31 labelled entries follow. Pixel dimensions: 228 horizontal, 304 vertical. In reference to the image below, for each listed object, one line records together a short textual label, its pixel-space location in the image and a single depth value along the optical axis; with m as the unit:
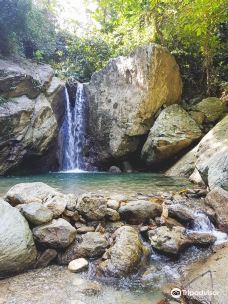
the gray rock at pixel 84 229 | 3.24
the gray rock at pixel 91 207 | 3.47
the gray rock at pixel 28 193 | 3.44
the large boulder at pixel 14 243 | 2.58
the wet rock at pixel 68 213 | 3.39
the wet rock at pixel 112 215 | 3.52
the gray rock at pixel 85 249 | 2.90
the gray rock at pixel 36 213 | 3.03
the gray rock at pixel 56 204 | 3.29
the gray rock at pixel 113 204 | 3.66
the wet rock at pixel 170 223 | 3.46
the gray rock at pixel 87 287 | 2.36
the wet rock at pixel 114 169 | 9.35
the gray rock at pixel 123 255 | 2.63
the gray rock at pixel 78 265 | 2.71
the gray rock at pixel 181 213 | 3.56
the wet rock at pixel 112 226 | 3.39
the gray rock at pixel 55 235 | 2.92
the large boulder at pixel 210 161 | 4.41
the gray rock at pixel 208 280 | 2.16
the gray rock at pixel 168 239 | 2.95
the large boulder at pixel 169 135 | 7.98
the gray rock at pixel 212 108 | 8.51
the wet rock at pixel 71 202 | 3.48
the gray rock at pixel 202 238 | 3.14
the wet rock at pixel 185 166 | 7.23
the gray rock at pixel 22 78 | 8.35
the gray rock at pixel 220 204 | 3.44
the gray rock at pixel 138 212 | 3.53
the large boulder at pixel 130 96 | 8.66
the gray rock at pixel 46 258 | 2.82
